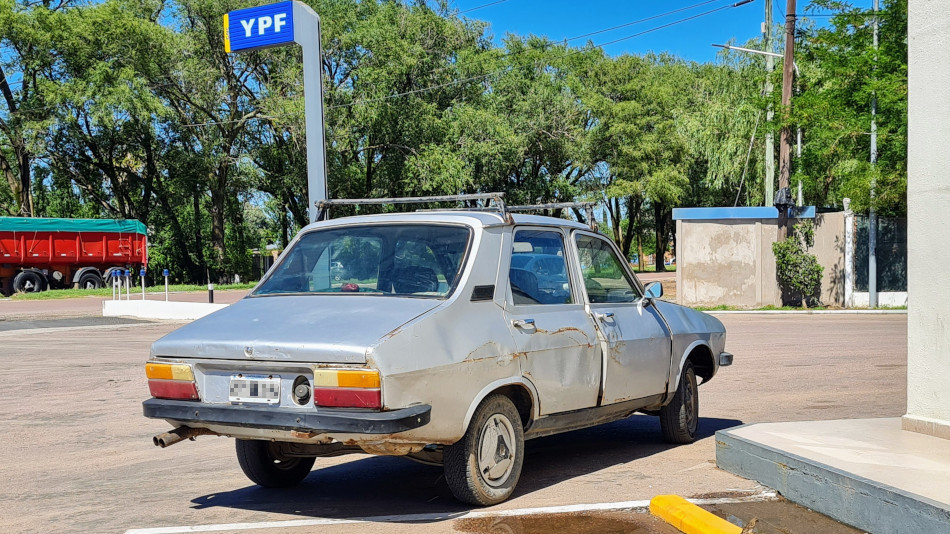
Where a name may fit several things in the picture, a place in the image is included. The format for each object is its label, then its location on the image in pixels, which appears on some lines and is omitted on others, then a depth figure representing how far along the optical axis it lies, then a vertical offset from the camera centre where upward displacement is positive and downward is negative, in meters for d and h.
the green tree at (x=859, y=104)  24.17 +3.23
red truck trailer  37.06 -0.47
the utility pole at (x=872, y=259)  25.62 -0.84
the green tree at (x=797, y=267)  25.81 -1.03
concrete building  26.38 -0.55
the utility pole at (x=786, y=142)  25.71 +2.46
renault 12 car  4.98 -0.66
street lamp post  29.05 +2.43
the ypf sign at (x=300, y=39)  20.64 +4.79
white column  6.41 +0.04
